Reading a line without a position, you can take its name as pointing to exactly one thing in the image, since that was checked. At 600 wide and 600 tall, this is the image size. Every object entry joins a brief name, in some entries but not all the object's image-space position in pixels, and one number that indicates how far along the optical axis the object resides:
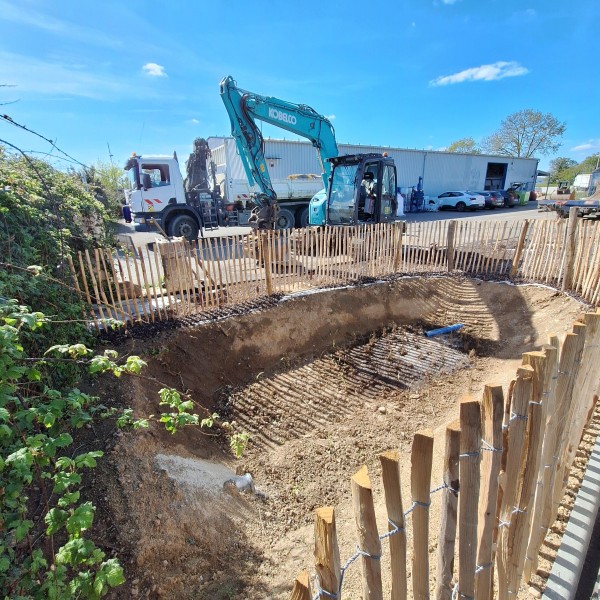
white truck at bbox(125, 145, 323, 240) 12.24
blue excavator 9.07
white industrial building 17.83
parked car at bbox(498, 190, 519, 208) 28.70
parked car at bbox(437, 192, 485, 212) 26.50
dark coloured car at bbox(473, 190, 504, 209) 27.19
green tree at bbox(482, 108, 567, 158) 43.28
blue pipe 6.98
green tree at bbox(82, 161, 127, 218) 13.14
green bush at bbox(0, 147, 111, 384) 3.14
